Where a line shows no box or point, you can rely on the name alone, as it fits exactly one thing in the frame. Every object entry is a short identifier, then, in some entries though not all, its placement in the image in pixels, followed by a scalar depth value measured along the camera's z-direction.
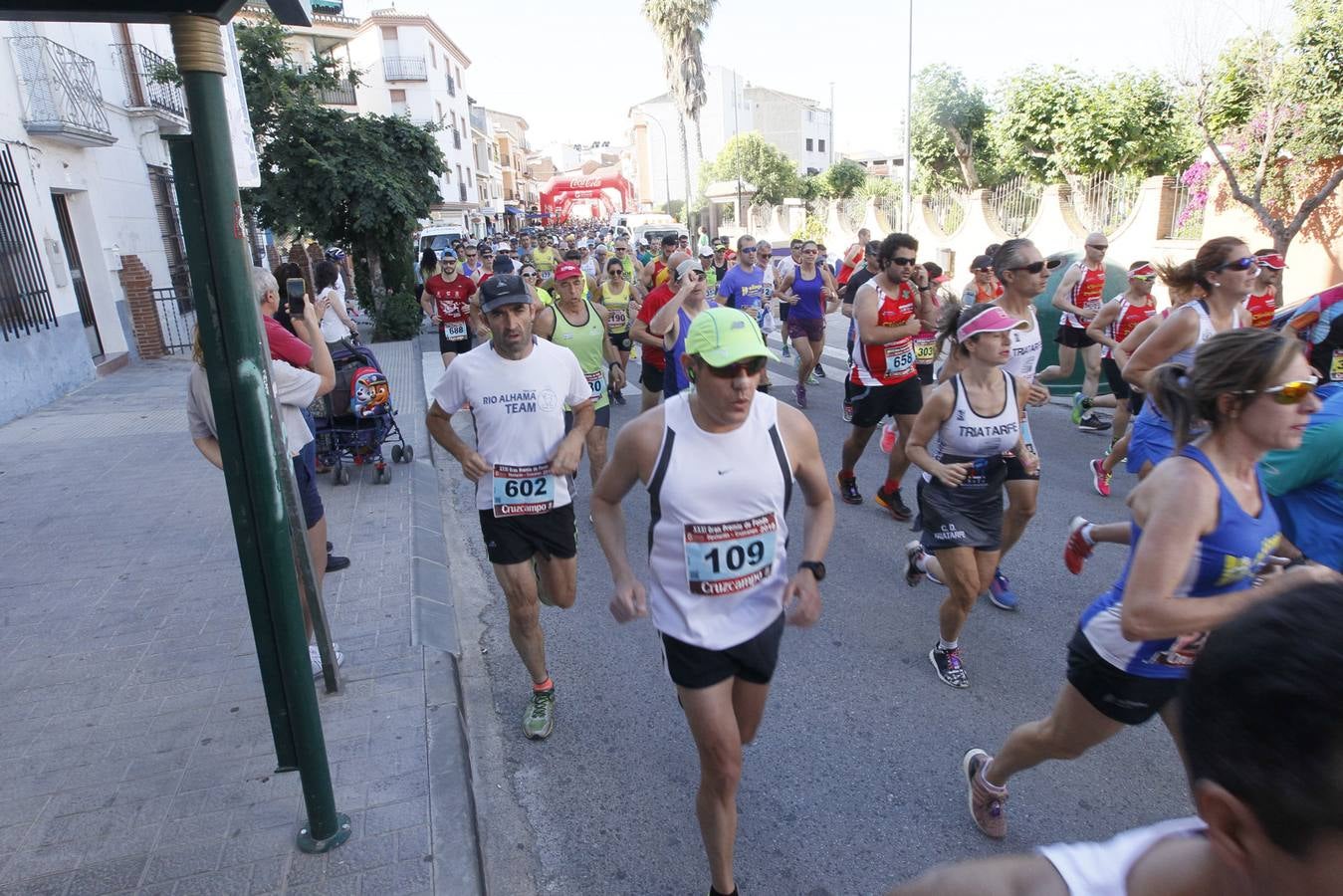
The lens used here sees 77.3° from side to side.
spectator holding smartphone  3.64
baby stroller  7.11
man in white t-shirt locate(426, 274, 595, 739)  3.68
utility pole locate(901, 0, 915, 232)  22.12
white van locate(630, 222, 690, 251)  26.80
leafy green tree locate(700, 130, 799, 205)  48.53
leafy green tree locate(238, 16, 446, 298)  14.40
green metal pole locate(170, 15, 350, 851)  2.30
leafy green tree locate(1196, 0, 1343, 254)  11.70
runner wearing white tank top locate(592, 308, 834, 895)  2.52
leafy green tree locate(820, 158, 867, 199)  42.97
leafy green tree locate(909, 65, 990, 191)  31.58
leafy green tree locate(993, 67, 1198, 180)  19.44
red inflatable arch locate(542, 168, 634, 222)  38.25
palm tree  40.25
